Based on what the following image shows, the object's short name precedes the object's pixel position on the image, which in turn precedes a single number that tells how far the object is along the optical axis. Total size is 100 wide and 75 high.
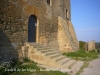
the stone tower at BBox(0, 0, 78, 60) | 4.41
